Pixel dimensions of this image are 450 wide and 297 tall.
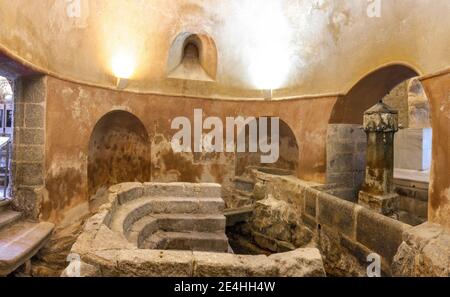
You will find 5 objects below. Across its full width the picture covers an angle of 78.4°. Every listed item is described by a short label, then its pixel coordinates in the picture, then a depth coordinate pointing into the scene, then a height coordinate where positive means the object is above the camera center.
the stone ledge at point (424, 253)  2.50 -0.96
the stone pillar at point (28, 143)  4.33 +0.10
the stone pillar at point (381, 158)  4.27 -0.06
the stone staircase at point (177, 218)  3.66 -0.97
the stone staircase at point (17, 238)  3.19 -1.20
